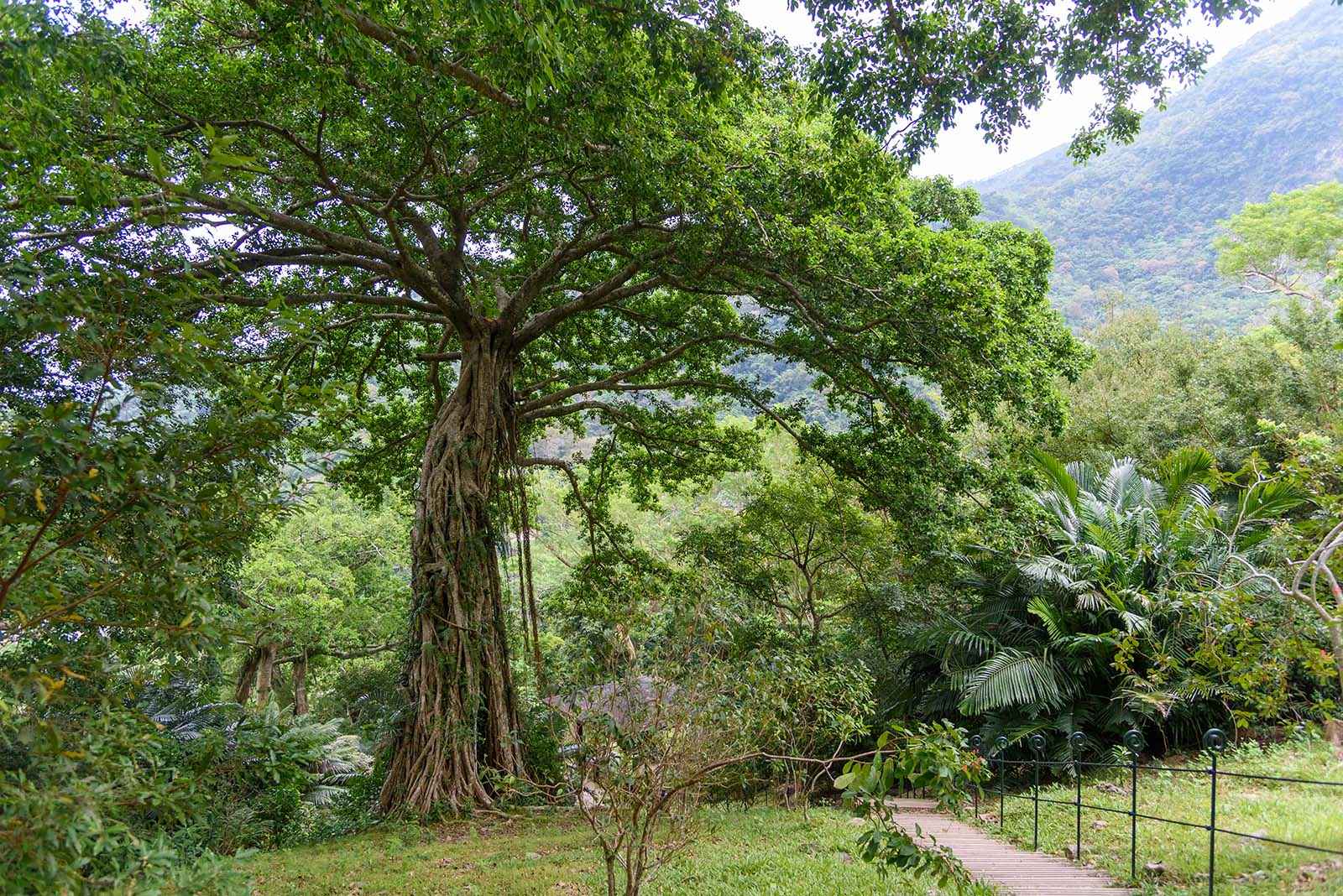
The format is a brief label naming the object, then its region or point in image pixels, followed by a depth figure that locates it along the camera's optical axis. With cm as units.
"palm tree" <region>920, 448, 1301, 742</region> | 905
